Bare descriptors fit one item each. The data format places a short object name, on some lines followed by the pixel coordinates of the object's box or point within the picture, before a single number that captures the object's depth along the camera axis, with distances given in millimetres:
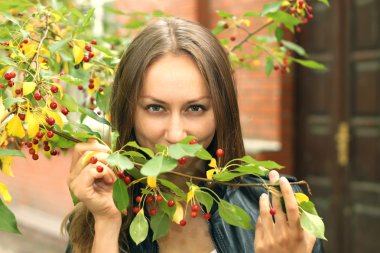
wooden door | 4156
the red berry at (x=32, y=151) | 1376
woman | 1397
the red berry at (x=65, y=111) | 1423
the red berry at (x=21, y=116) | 1261
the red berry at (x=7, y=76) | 1328
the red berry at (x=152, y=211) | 1396
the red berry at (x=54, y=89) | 1308
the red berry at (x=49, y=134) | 1284
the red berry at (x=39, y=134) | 1290
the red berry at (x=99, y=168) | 1351
